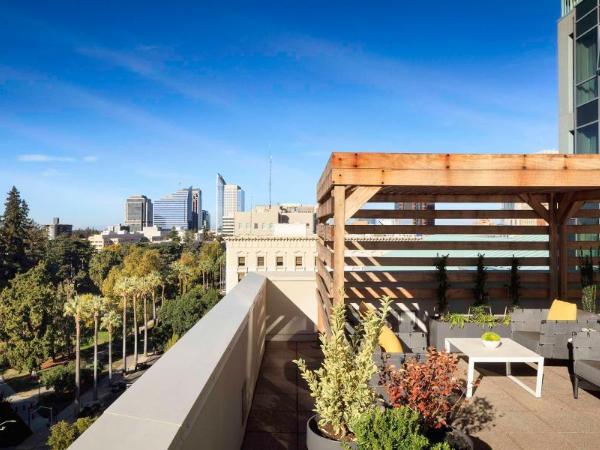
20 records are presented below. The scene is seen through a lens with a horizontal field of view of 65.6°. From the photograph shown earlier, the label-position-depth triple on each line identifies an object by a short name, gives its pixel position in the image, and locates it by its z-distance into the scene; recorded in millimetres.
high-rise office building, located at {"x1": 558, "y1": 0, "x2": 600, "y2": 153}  12078
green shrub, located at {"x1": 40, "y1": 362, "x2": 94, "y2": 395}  30375
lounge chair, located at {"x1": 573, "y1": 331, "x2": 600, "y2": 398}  4156
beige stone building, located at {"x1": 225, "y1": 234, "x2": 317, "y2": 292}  50156
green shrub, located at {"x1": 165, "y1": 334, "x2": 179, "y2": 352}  33319
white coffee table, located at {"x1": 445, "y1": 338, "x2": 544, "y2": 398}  4238
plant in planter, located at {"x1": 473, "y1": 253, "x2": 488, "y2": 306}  6551
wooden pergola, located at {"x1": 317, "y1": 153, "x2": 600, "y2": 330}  6355
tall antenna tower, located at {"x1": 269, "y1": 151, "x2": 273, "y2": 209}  74912
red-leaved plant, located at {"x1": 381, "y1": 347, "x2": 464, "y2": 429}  2418
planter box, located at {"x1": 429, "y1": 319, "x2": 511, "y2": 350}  5293
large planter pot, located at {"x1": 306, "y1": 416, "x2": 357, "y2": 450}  2398
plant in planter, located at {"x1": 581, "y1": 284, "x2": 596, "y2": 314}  5984
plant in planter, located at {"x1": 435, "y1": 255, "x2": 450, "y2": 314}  6523
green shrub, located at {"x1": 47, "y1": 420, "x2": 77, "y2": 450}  17859
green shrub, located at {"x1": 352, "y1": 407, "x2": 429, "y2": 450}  1890
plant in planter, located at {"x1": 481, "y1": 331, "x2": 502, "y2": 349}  4488
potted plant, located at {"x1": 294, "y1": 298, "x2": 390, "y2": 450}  2402
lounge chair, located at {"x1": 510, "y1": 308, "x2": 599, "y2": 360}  4719
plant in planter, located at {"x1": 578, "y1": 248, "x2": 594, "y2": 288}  6438
